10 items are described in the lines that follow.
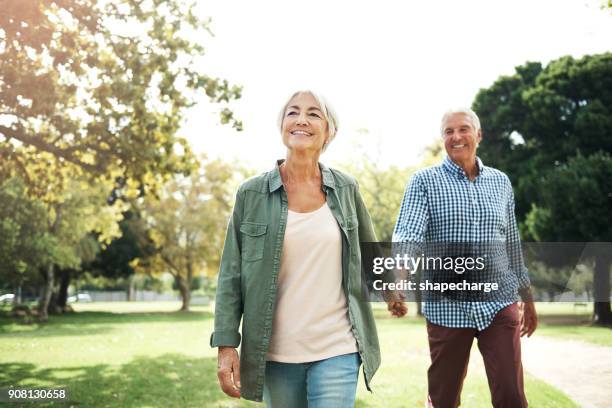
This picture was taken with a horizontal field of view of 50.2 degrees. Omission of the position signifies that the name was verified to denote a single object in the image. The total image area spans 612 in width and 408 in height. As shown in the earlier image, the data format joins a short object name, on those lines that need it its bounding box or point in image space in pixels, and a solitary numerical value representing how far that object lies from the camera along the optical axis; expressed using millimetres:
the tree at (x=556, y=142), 24328
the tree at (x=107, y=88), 12766
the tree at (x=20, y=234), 25031
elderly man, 4297
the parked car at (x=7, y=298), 34512
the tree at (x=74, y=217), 29914
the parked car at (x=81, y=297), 63656
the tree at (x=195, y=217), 42406
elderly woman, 3312
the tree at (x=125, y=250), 44438
